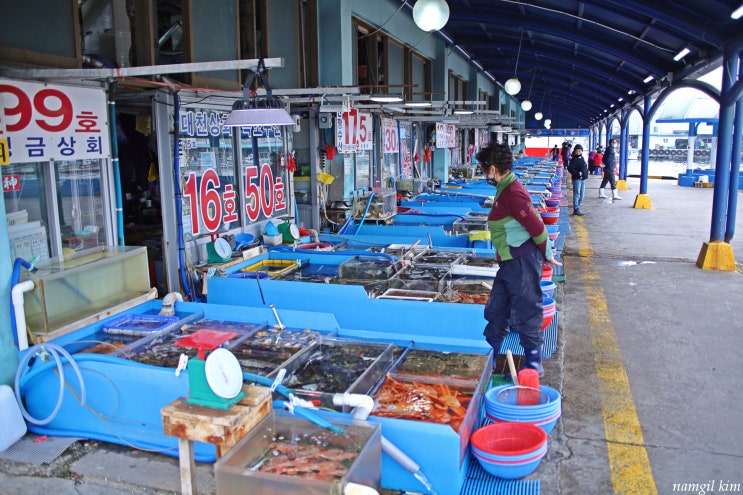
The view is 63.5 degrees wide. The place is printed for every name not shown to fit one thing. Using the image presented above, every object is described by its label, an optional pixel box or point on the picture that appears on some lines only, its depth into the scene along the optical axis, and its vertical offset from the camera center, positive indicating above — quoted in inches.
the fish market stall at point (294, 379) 144.4 -62.7
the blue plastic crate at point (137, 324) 198.7 -54.9
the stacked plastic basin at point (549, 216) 432.5 -43.7
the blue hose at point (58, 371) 165.2 -57.9
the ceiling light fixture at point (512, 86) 563.2 +66.2
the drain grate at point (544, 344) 242.1 -77.9
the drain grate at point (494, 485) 145.9 -80.6
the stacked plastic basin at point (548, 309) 237.3 -60.3
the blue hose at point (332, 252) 299.0 -47.2
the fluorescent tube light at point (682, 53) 421.1 +71.4
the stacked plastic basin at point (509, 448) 147.1 -73.4
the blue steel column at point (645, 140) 655.1 +16.1
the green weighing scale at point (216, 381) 124.7 -46.3
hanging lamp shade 191.2 +15.2
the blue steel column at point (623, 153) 903.1 +2.6
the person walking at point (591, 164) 1182.3 -17.3
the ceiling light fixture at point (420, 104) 362.0 +32.6
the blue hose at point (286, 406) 135.4 -57.4
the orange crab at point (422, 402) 155.7 -65.8
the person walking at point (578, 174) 666.3 -20.6
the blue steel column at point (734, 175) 388.5 -14.6
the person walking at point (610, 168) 812.3 -17.7
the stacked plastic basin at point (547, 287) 250.2 -55.2
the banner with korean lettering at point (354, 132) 371.9 +17.5
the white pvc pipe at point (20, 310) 171.0 -41.7
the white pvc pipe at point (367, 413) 139.3 -59.5
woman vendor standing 189.6 -31.9
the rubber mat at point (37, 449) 158.9 -77.2
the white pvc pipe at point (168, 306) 218.1 -52.3
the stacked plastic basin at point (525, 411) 159.5 -68.1
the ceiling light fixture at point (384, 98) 303.9 +31.1
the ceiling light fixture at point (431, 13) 299.6 +71.8
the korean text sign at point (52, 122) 181.0 +13.3
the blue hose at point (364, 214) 393.5 -36.5
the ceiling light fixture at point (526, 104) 778.8 +66.8
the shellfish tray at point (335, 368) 161.3 -61.1
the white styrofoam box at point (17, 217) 186.1 -16.7
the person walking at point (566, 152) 1202.5 +7.1
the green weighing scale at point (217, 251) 273.6 -41.2
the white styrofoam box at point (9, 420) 163.8 -70.2
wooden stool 121.3 -54.0
